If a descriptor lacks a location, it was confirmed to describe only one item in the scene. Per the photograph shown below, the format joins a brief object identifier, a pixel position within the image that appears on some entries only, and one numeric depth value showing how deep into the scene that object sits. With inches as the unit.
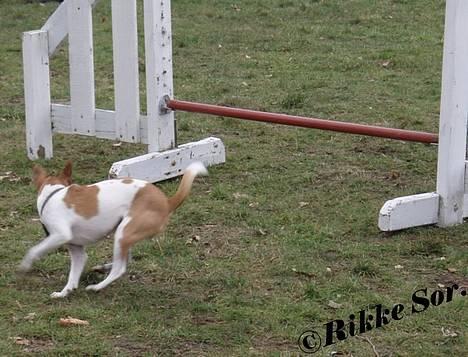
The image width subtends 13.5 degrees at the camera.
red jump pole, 420.3
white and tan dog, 344.2
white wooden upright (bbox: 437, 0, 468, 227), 402.8
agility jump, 408.6
